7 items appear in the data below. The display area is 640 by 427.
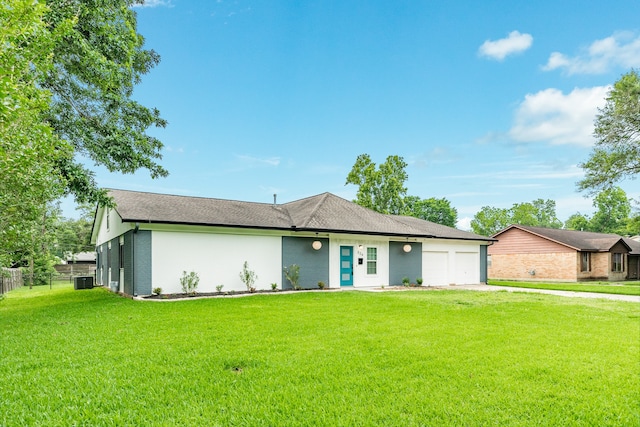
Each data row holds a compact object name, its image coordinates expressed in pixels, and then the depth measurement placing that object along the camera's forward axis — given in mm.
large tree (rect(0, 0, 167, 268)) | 4441
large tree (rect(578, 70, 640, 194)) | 18719
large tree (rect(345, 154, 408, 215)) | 35625
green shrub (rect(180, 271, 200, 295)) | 12656
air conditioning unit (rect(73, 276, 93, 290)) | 18359
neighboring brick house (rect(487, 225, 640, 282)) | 25438
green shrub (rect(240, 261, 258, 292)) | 13773
